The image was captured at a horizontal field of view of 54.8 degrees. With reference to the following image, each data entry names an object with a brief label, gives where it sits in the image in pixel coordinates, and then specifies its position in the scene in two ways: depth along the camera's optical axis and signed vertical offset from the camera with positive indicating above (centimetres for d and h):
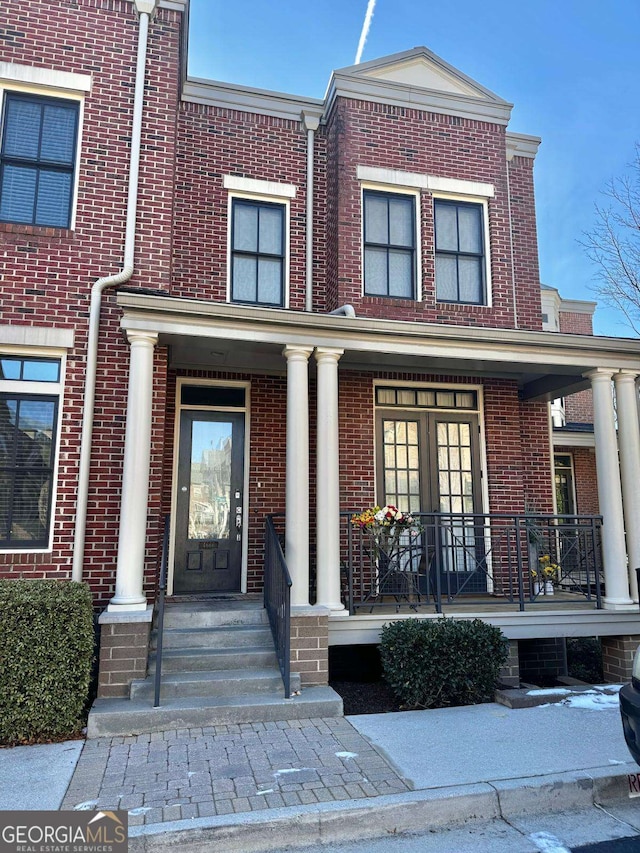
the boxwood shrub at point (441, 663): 568 -118
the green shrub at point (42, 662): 480 -100
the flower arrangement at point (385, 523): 683 +12
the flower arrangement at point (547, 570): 795 -48
